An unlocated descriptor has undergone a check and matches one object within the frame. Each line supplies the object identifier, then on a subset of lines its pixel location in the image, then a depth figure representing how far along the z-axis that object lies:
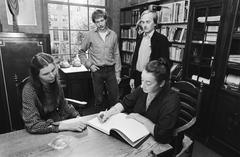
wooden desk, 0.94
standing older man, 2.07
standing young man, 2.55
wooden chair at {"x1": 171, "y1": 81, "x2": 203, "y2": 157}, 1.19
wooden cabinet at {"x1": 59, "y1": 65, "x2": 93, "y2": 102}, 3.19
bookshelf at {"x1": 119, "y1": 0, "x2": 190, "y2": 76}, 2.68
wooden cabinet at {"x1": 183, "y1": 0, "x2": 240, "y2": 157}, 1.92
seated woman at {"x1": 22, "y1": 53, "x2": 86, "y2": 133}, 1.16
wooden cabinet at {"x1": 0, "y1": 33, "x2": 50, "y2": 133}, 2.26
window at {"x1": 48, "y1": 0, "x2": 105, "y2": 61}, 3.57
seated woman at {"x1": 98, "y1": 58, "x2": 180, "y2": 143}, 1.10
